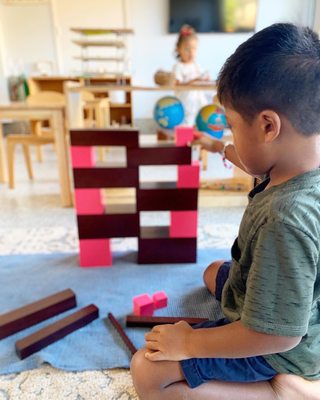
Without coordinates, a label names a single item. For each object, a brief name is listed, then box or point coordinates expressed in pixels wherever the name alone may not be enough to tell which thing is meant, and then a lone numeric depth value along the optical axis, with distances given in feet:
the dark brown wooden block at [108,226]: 3.82
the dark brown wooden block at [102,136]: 3.66
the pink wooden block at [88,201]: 3.76
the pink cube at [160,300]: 3.18
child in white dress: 7.99
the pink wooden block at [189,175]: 3.82
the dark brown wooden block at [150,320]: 2.90
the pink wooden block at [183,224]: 3.91
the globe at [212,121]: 5.97
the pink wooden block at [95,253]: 3.92
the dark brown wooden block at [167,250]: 3.93
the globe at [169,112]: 6.22
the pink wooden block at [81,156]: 3.69
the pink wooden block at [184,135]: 3.88
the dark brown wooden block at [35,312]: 2.89
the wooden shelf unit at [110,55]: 11.83
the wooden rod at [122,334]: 2.68
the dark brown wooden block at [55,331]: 2.65
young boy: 1.40
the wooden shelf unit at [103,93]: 11.97
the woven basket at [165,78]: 5.68
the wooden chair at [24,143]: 6.91
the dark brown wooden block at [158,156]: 3.73
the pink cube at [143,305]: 3.04
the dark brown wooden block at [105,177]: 3.70
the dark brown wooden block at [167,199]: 3.81
